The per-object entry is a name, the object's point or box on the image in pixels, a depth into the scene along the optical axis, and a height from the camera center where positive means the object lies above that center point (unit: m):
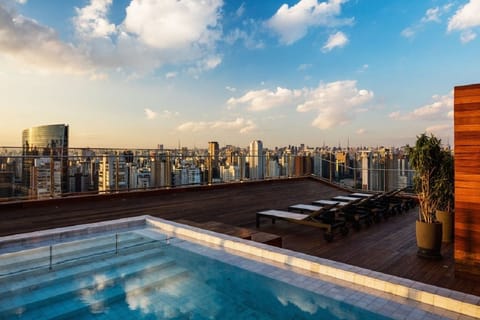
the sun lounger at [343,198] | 7.31 -0.96
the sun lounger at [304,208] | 6.21 -0.99
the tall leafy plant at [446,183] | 4.16 -0.36
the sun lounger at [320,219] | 4.66 -0.99
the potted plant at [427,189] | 3.75 -0.40
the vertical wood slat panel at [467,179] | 3.11 -0.23
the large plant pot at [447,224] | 4.57 -0.97
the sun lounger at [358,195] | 7.58 -0.95
